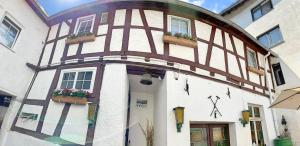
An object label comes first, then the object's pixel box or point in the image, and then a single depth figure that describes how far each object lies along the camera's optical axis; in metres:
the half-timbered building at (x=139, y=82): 3.60
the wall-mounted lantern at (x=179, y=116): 3.53
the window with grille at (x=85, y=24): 4.70
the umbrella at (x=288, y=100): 3.17
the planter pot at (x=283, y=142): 4.82
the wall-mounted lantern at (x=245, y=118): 4.39
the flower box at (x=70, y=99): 3.62
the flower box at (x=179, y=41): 4.16
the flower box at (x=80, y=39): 4.28
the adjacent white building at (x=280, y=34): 5.91
